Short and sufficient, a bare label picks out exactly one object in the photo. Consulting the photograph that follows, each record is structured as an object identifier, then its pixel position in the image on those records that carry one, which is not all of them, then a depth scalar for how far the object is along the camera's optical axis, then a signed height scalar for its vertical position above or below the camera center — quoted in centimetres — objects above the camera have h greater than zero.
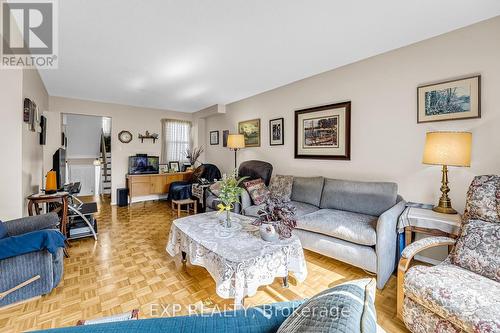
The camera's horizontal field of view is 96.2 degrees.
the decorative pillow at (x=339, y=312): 54 -39
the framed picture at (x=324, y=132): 314 +48
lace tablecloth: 152 -70
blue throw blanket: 156 -58
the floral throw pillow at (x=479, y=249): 143 -58
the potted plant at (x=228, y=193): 213 -28
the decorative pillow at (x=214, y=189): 375 -43
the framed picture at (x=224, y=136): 548 +67
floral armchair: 116 -70
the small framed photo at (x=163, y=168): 584 -12
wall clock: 538 +65
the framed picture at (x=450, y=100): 213 +64
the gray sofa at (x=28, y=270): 163 -82
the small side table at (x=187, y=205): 426 -86
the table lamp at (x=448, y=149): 196 +13
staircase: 635 -34
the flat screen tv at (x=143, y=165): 543 -4
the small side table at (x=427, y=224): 187 -52
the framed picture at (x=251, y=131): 457 +69
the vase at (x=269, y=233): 182 -57
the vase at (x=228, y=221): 214 -55
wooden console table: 520 -47
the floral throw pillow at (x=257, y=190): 333 -41
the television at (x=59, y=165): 321 -3
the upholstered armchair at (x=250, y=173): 334 -18
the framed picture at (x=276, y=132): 407 +59
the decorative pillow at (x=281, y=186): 339 -35
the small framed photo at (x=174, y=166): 598 -7
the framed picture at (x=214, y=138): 579 +68
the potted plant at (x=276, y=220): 183 -48
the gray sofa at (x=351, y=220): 205 -61
